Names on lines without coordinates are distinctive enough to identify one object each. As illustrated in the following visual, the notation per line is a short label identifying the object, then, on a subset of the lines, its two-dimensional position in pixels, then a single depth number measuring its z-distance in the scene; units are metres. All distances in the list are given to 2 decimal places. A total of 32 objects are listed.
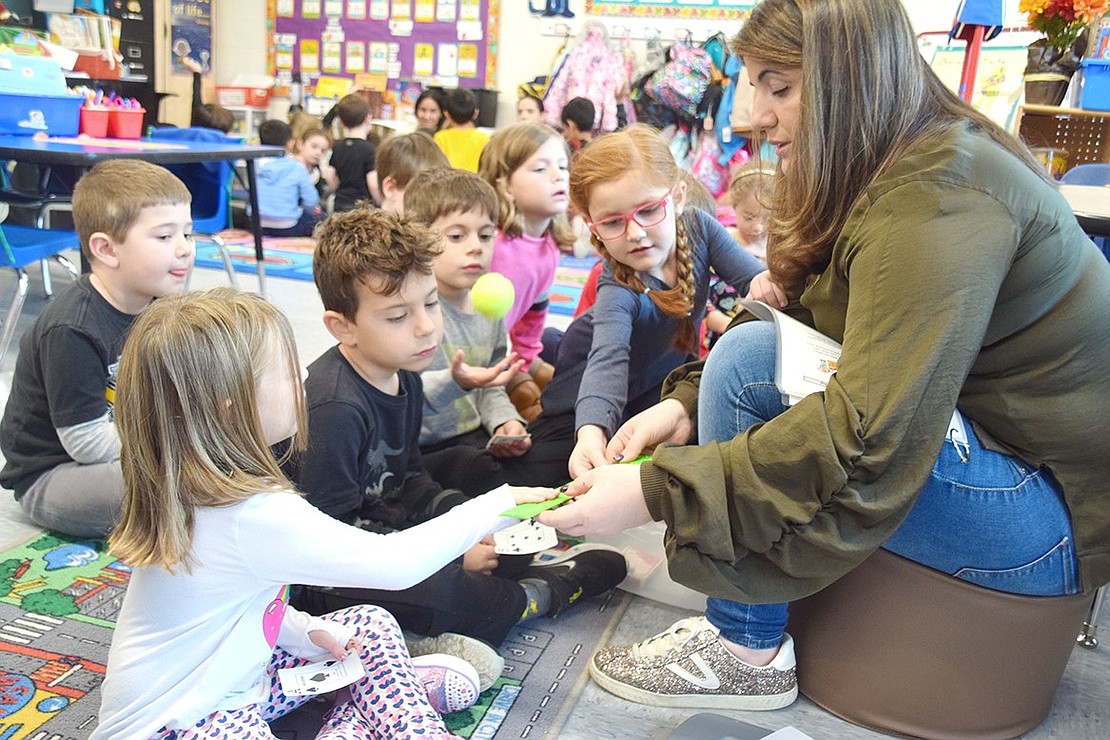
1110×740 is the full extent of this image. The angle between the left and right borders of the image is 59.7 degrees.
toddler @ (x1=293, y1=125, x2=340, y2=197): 5.73
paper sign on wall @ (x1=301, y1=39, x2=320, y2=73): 7.16
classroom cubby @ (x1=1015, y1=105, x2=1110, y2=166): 4.15
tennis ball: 2.01
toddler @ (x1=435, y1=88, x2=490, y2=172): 4.70
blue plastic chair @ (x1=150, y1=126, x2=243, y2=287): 3.40
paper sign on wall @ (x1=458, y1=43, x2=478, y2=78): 6.73
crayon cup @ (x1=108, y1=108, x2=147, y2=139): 3.40
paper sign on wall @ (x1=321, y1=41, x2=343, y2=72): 7.07
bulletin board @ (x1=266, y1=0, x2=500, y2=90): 6.71
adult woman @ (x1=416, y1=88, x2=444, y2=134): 5.78
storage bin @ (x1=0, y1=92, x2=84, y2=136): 3.11
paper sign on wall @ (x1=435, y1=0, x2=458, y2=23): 6.72
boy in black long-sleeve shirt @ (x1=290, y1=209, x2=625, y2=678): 1.37
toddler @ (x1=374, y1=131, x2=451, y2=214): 2.89
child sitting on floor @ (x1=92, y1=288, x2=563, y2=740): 1.00
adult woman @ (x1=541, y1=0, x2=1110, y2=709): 0.95
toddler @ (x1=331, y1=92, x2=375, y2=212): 5.26
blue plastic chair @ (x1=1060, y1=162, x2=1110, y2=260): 2.90
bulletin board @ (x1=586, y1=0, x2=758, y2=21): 6.12
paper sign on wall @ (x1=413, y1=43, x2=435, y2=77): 6.80
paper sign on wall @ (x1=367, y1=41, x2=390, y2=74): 6.94
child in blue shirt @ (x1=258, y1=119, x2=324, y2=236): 5.04
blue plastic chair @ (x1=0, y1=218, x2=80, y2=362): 2.54
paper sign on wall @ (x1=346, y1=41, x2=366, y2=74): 7.00
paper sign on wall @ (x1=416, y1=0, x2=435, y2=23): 6.75
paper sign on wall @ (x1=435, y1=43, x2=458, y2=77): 6.78
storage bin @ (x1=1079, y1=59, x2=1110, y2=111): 3.70
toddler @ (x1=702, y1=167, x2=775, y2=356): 2.28
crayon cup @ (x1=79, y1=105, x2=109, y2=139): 3.38
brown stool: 1.15
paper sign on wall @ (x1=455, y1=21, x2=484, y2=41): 6.70
